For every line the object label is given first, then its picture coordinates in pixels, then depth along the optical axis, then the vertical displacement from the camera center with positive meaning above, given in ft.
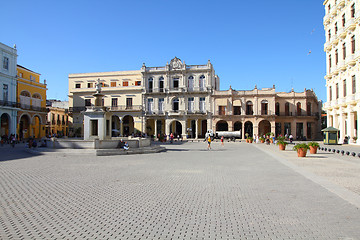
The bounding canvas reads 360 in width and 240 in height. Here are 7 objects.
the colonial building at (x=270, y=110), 156.46 +9.86
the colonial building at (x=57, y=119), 193.26 +6.55
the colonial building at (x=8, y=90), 120.16 +17.48
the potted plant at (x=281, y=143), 75.87 -4.57
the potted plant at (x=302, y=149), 54.54 -4.49
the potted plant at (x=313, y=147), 61.11 -4.60
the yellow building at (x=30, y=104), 134.30 +12.57
